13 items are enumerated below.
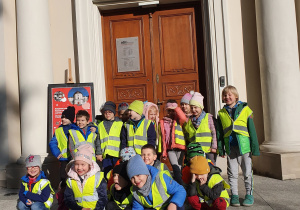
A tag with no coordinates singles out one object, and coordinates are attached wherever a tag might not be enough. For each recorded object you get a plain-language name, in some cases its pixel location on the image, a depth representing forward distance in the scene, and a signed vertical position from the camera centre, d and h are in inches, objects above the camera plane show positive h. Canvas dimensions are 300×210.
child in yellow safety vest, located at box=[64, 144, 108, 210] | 160.1 -28.4
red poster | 261.7 +14.9
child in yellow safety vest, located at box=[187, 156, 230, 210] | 160.0 -30.8
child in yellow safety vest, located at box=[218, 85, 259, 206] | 190.9 -13.6
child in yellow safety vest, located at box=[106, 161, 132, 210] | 158.4 -30.5
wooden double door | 284.7 +47.5
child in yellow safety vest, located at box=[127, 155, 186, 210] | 143.9 -27.8
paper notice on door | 289.0 +48.0
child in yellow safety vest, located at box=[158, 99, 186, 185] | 210.4 -12.4
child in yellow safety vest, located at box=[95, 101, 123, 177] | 213.6 -12.1
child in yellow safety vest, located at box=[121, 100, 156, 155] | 205.2 -6.9
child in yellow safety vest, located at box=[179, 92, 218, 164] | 199.2 -7.4
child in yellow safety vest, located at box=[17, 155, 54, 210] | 184.9 -33.0
